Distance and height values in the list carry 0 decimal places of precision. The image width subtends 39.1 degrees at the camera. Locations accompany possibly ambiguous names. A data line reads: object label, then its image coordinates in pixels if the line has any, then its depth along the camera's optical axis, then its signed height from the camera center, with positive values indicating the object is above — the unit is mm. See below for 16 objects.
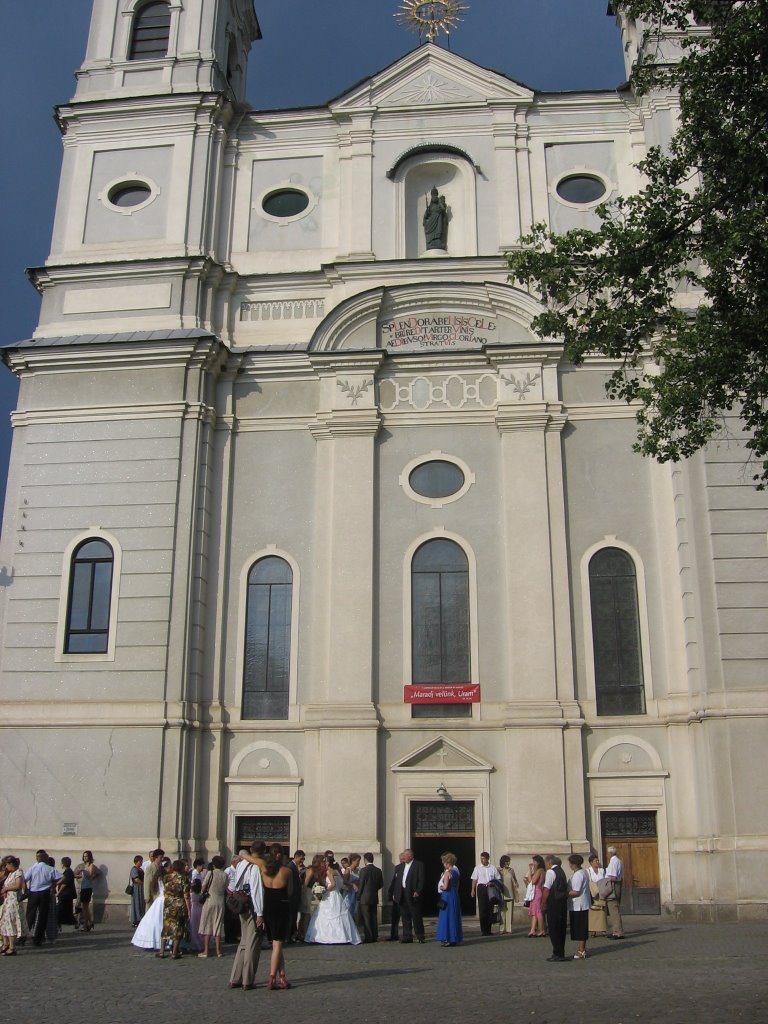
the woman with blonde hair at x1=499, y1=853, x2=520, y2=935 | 17781 -534
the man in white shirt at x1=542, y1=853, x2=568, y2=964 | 13523 -614
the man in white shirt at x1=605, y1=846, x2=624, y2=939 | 16531 -566
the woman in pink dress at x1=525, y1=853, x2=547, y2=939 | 16781 -619
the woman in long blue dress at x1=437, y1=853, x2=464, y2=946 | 15602 -678
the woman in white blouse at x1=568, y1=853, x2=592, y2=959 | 13789 -588
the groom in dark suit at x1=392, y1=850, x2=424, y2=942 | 16344 -538
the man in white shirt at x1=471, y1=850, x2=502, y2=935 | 17344 -373
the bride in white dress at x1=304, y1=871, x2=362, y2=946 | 16016 -914
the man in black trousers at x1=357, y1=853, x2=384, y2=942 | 16766 -530
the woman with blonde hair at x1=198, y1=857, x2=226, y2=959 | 14586 -752
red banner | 20938 +3026
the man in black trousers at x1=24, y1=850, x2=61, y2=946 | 15422 -519
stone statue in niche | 24906 +14032
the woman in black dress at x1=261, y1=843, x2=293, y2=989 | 11211 -477
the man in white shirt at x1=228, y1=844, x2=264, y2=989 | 11344 -825
